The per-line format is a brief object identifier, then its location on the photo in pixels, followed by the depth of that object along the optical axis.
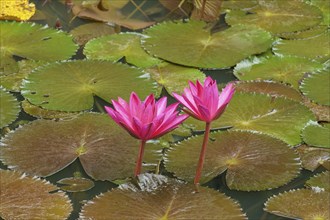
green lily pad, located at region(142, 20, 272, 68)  4.97
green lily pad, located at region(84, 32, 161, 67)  4.96
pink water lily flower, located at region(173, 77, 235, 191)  3.29
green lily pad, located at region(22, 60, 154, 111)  4.39
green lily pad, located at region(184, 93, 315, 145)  4.21
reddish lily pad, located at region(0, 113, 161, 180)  3.77
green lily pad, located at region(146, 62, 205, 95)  4.67
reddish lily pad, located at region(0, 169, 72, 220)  3.40
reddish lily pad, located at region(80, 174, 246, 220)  3.35
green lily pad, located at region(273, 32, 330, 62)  5.14
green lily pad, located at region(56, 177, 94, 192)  3.67
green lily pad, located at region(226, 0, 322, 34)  5.55
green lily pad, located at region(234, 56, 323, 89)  4.85
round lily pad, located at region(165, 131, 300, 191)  3.73
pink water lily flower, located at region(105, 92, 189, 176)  3.26
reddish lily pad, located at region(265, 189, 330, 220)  3.49
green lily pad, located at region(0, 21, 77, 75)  4.91
